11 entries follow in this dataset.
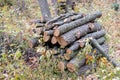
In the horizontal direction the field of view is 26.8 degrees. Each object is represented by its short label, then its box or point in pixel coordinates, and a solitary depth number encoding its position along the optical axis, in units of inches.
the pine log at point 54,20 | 249.2
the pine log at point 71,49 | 239.0
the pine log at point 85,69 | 243.6
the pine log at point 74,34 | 238.7
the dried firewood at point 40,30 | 253.0
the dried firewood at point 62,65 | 239.8
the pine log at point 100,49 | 247.5
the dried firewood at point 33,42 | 260.6
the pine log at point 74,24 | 236.8
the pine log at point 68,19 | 247.6
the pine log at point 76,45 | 239.6
